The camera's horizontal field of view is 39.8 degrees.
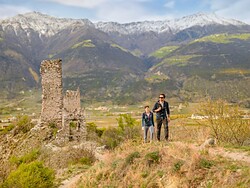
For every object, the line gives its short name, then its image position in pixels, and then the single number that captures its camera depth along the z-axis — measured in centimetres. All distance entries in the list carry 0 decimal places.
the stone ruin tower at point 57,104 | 2833
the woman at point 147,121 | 1747
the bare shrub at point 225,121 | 2220
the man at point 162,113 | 1664
